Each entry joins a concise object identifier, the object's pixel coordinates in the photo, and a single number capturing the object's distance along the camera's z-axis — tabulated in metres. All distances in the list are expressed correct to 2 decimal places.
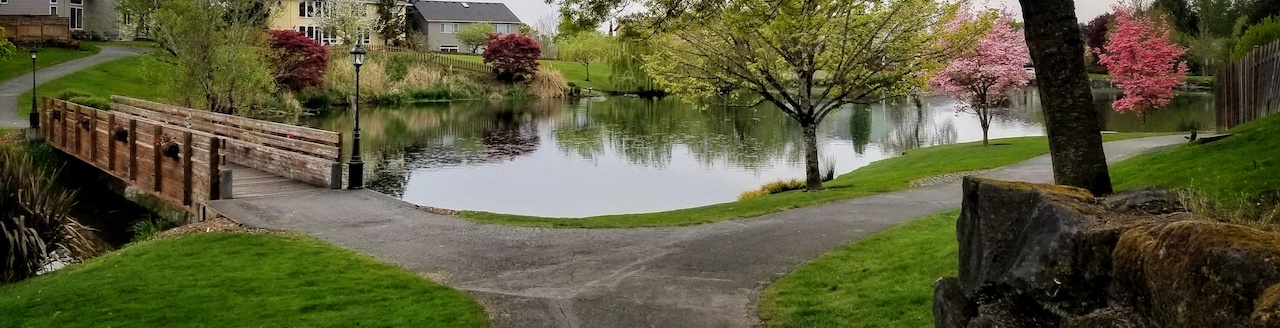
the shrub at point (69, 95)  30.91
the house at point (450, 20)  97.69
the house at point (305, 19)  79.81
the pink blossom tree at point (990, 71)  28.66
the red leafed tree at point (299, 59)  54.00
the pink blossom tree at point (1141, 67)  32.41
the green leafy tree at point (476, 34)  96.00
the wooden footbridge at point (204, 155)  16.69
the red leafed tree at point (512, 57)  73.88
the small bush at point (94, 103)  29.66
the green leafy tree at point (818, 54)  18.53
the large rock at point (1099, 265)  3.10
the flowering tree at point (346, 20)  75.12
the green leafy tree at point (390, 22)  83.12
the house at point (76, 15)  56.15
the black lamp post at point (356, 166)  17.88
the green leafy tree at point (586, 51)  85.44
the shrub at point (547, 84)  75.75
